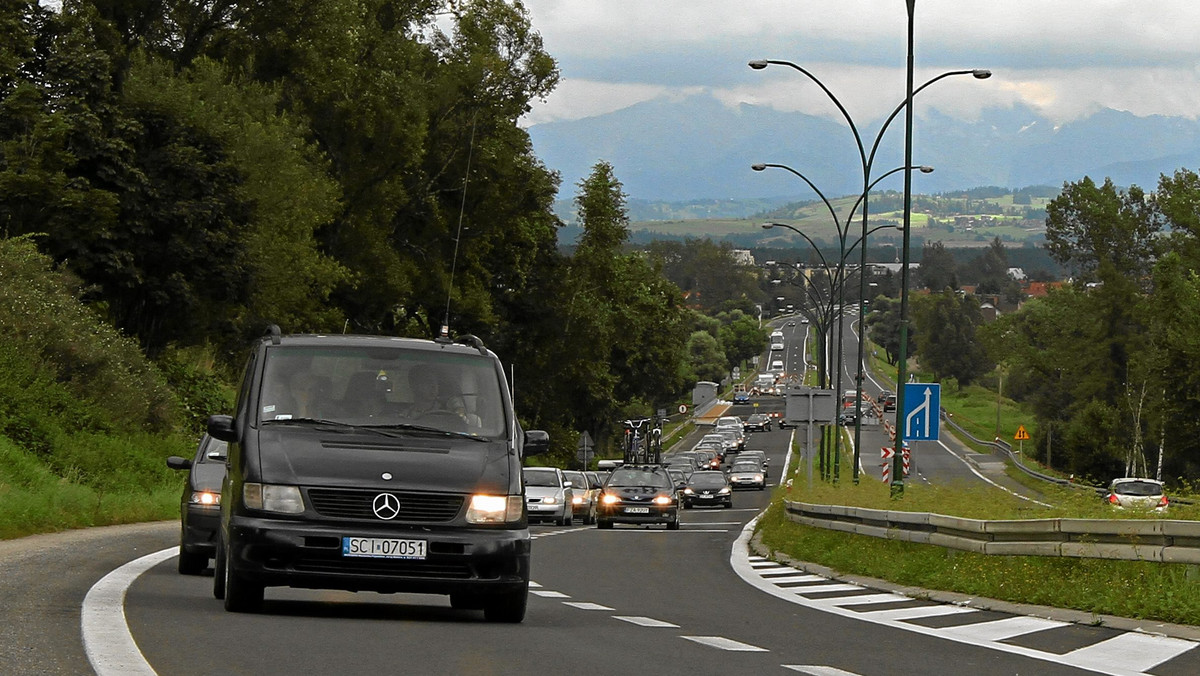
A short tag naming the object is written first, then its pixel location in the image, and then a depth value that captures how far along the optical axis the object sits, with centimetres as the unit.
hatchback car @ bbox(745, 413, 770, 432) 14577
